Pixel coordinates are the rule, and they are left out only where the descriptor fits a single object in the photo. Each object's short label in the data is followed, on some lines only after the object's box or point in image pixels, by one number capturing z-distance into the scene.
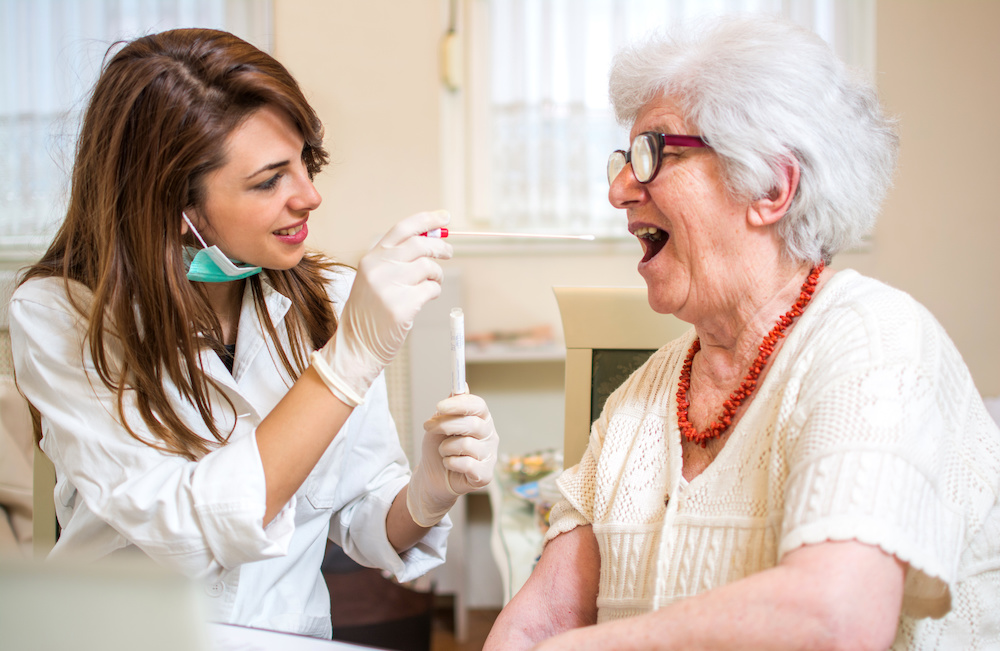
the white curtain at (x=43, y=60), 2.65
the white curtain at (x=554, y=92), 2.61
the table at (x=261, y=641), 0.84
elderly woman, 0.70
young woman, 0.98
